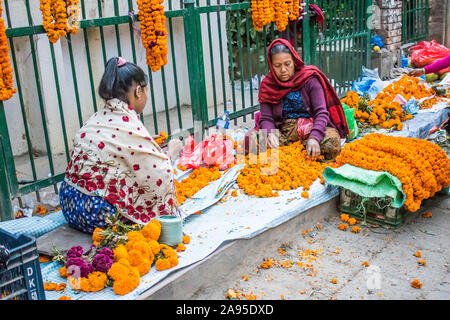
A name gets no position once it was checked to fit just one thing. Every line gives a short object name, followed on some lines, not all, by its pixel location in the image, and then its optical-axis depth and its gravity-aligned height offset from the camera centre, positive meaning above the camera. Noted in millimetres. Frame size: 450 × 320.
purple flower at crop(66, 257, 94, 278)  2906 -1349
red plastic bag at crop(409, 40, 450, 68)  9492 -906
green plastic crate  3945 -1598
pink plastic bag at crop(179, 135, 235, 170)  4746 -1242
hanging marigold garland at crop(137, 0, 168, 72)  4566 -5
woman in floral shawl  3377 -907
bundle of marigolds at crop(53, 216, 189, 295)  2865 -1351
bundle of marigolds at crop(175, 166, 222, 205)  4246 -1388
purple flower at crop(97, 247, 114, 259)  3006 -1313
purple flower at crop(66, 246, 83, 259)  3039 -1318
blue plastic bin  2314 -1105
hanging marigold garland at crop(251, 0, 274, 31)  5695 +82
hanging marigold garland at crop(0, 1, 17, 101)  3550 -226
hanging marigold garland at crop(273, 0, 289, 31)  5867 +43
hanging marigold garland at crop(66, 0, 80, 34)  3990 +151
